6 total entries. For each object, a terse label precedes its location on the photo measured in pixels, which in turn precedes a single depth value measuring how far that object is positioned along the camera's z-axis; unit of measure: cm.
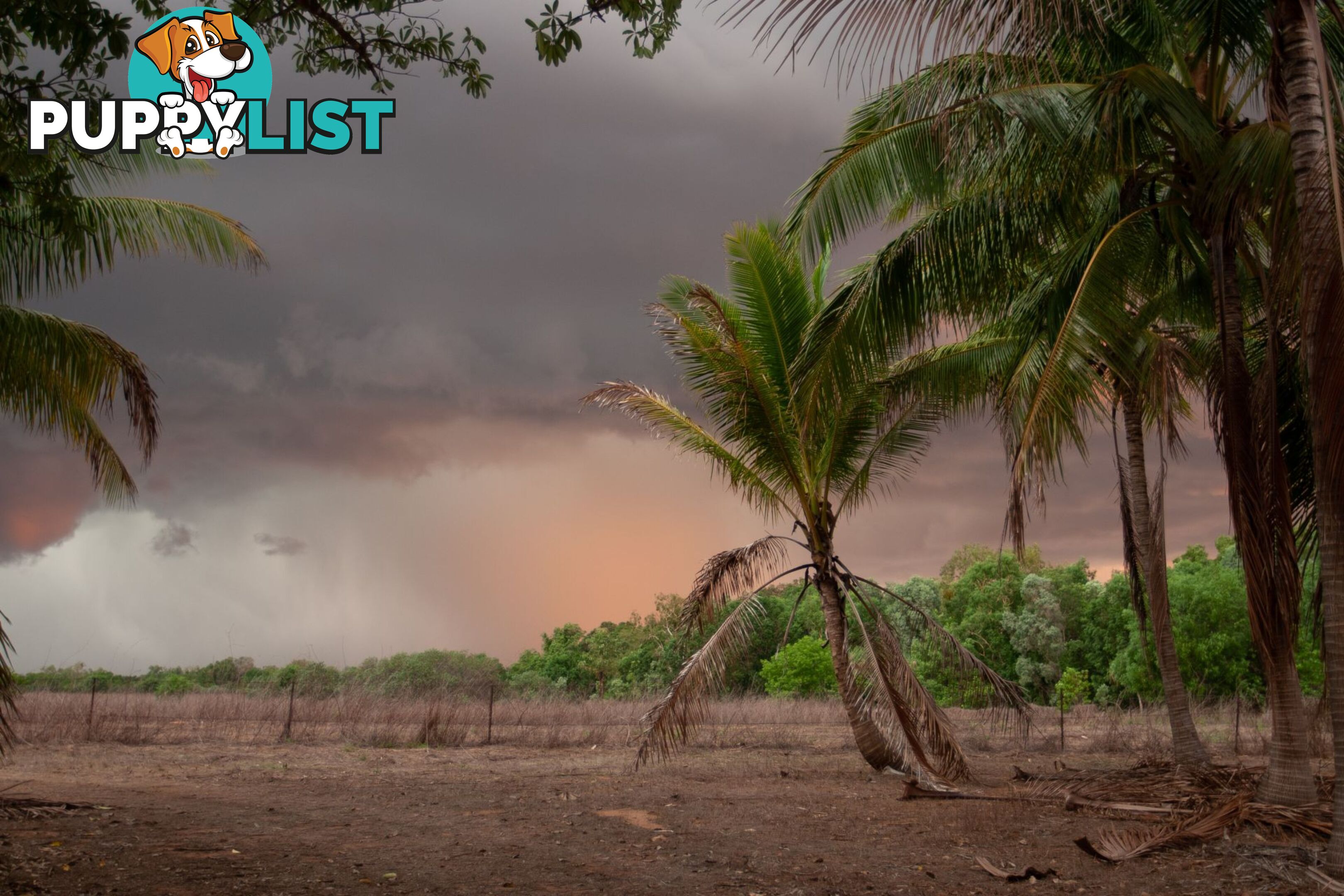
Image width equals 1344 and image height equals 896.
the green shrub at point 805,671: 2630
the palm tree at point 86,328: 851
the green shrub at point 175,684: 2994
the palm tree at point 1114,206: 650
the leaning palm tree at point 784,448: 998
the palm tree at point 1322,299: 521
